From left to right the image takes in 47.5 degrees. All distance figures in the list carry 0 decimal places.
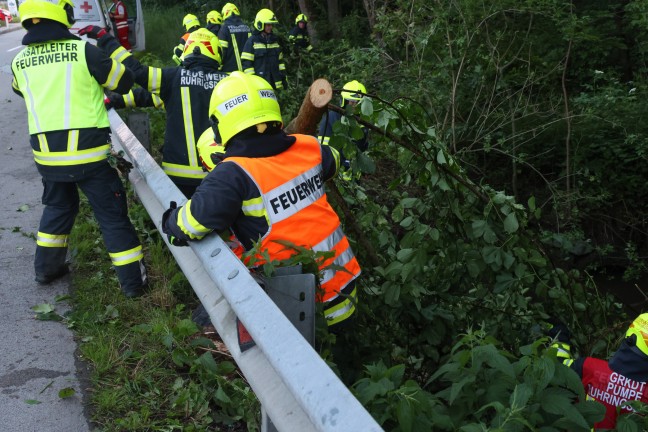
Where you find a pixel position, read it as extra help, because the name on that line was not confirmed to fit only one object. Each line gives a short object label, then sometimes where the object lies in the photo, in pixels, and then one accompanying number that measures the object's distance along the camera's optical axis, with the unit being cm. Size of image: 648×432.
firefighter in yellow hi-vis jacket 466
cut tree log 356
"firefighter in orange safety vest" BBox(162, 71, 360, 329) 312
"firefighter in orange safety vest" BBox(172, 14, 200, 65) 1249
